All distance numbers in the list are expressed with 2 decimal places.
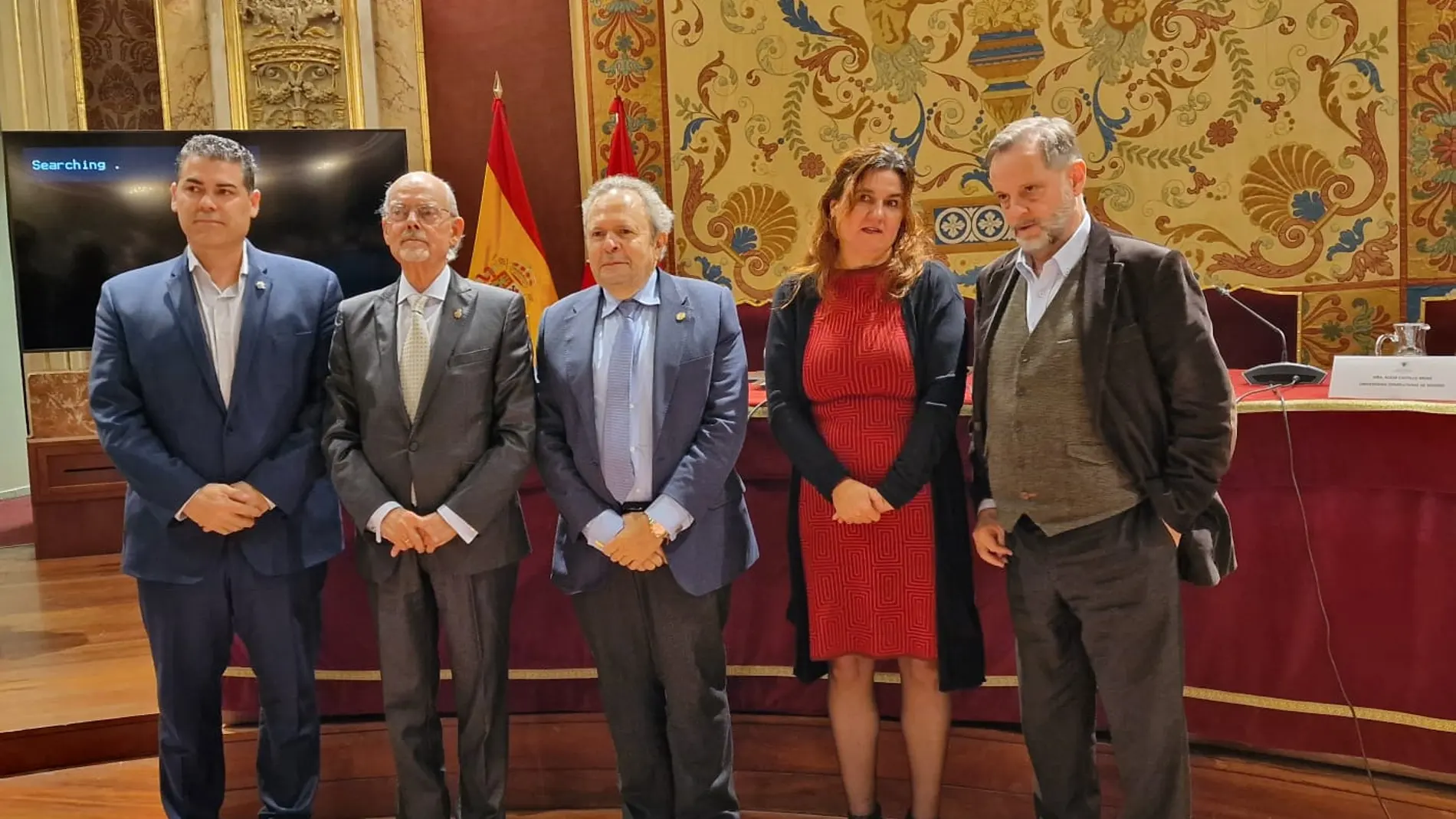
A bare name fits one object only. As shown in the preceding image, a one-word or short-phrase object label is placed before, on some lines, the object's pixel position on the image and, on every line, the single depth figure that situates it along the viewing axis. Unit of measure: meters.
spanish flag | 4.14
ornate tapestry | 3.38
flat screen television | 4.31
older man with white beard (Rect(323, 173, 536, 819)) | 2.01
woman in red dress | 1.97
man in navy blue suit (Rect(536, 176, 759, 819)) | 2.00
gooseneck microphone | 2.40
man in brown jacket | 1.66
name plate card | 2.02
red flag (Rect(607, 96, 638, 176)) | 4.08
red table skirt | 2.00
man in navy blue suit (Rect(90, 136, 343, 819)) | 2.07
